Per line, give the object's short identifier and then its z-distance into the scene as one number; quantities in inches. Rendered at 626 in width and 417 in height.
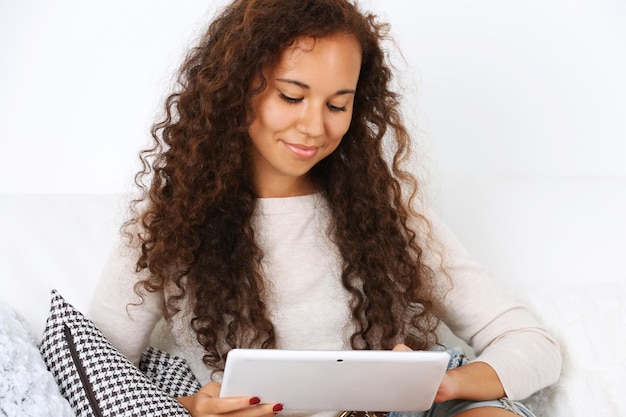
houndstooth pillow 60.0
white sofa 71.6
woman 66.1
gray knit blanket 57.1
